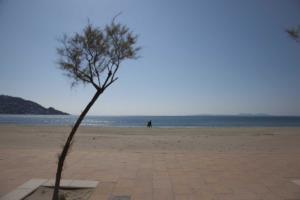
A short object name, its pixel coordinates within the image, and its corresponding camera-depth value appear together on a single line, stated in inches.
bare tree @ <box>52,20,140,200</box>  197.2
